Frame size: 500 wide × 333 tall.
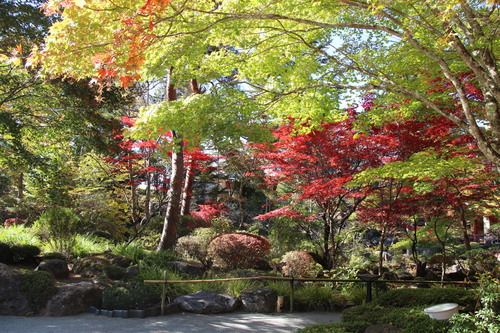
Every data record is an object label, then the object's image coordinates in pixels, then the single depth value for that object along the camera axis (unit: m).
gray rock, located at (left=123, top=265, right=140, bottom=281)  8.00
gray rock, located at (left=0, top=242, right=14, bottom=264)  8.27
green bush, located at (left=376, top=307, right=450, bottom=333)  4.30
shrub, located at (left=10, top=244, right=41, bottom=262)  8.43
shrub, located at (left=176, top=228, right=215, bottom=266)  10.20
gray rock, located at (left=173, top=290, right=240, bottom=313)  6.54
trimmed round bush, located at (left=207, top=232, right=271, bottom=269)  9.23
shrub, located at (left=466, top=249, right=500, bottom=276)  9.58
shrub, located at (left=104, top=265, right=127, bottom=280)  7.88
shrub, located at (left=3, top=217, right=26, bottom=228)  12.89
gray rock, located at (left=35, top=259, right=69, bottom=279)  7.68
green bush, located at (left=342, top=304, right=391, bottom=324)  5.04
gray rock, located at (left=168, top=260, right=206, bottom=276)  8.74
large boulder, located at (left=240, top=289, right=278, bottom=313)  6.84
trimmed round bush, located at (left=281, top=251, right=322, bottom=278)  9.03
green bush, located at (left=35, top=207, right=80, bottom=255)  8.93
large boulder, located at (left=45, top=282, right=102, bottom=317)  6.04
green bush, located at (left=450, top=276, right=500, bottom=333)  4.02
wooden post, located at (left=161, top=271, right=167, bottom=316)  6.32
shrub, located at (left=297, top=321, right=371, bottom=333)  4.69
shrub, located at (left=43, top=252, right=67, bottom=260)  8.64
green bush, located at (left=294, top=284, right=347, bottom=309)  7.29
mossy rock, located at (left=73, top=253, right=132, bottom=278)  8.30
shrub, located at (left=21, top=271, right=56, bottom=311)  6.17
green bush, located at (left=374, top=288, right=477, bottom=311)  5.12
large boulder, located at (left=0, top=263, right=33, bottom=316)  5.94
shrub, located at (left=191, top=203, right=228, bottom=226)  13.69
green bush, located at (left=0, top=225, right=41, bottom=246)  9.26
